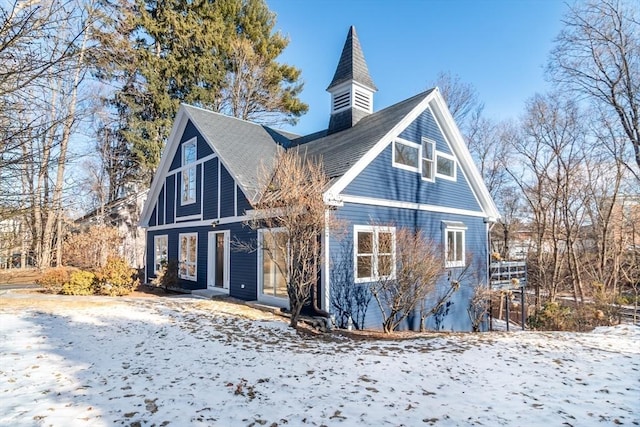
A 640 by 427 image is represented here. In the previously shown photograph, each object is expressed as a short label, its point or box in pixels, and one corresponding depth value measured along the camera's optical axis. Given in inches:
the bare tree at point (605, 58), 597.0
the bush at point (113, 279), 459.8
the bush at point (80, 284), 447.8
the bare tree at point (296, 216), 291.3
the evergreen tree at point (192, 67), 824.9
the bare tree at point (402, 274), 341.4
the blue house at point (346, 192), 370.6
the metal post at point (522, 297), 526.0
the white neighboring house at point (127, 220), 892.6
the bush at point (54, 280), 457.4
